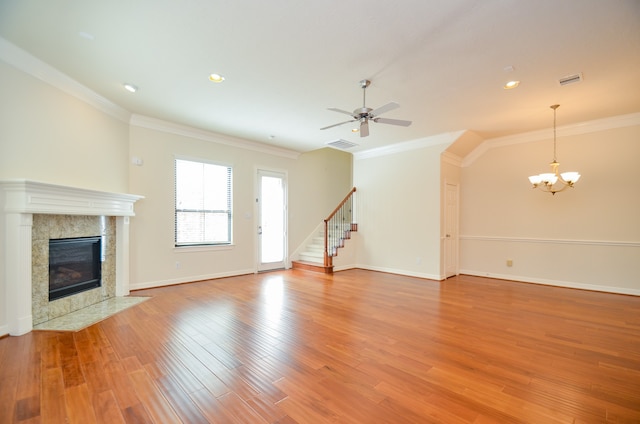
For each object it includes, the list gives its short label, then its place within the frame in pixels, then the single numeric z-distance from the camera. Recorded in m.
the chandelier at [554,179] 4.60
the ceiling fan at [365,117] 3.40
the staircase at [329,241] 6.72
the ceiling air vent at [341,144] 6.05
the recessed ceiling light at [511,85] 3.56
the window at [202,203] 5.40
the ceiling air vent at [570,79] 3.39
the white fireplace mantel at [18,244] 2.96
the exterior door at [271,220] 6.57
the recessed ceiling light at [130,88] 3.67
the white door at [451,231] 6.16
